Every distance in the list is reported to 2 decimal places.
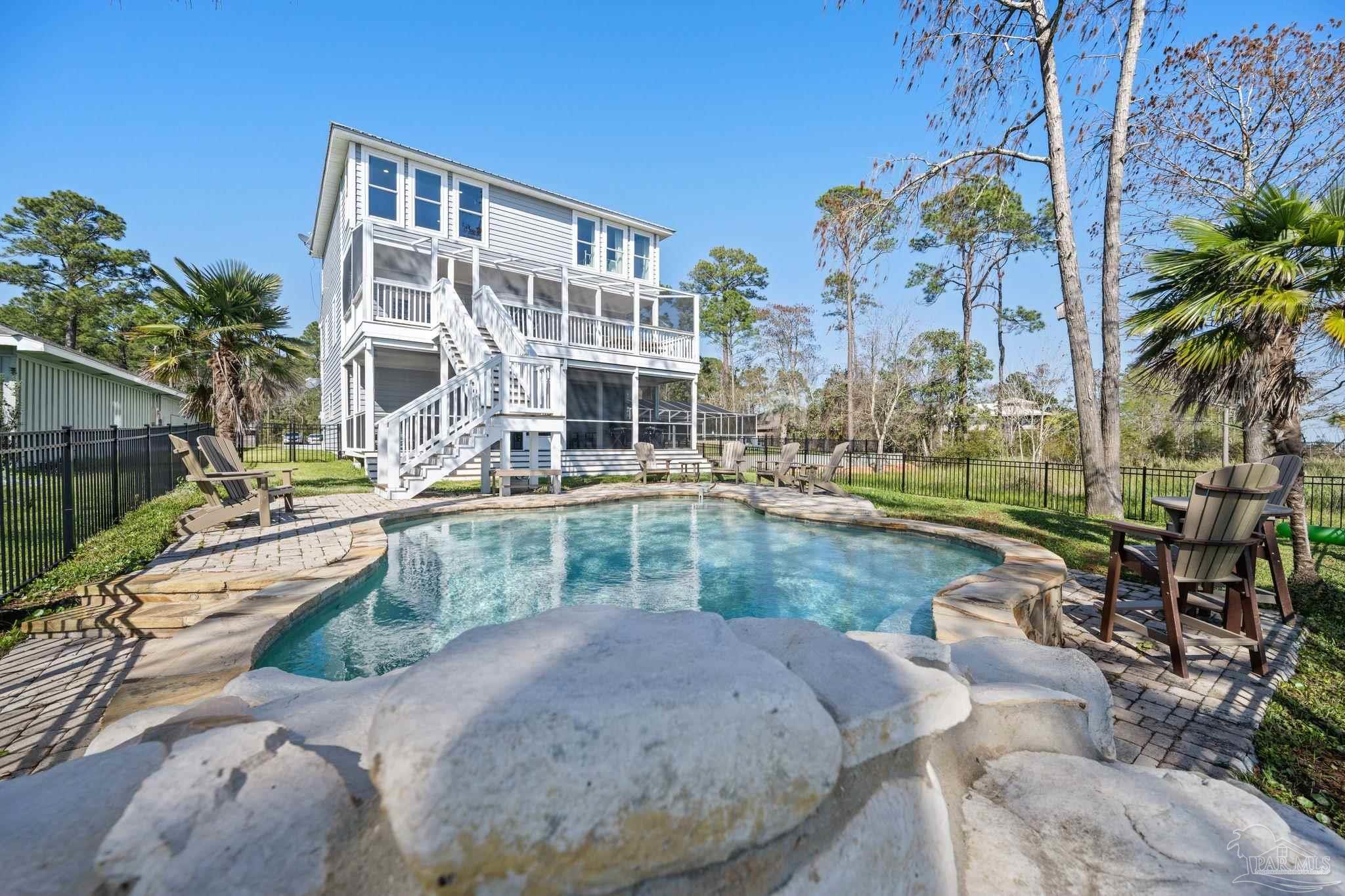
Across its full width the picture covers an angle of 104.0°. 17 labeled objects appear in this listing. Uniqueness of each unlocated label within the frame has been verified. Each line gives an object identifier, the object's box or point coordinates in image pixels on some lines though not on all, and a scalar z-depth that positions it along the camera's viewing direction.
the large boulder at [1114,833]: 1.12
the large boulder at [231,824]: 0.75
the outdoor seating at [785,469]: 11.59
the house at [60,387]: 11.86
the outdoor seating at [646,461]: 12.37
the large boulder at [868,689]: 1.15
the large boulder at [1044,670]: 1.74
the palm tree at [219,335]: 9.27
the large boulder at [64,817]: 0.76
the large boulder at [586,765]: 0.78
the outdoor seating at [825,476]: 10.46
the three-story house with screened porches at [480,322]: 9.90
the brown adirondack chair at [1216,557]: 3.17
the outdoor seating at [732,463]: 12.52
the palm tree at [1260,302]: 4.66
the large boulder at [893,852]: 0.96
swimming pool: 3.83
